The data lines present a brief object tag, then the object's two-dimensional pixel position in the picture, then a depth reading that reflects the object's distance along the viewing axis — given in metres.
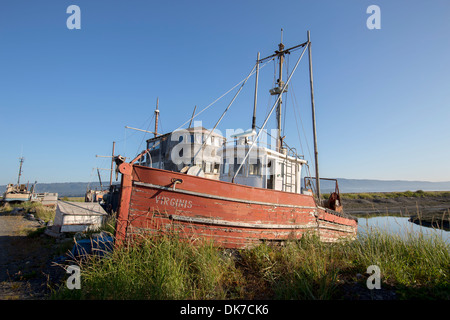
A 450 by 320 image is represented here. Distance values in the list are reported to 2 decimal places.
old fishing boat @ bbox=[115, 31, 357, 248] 5.57
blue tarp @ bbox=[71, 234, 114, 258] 6.10
